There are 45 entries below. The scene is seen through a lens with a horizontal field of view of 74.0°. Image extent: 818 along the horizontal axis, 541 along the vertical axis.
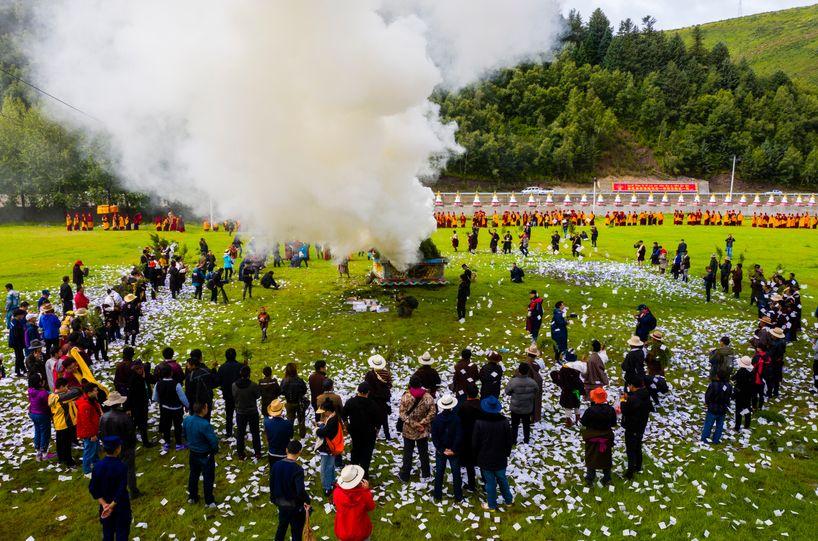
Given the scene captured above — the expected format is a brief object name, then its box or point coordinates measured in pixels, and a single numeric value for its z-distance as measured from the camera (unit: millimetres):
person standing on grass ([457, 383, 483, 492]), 10586
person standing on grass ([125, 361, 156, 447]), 12539
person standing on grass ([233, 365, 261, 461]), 12016
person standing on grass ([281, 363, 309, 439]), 12805
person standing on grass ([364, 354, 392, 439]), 12398
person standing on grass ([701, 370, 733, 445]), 13164
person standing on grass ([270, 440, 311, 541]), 8555
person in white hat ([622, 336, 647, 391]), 14781
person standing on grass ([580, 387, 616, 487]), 11148
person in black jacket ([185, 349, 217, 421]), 11664
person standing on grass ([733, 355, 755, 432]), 14112
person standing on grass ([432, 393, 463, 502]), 10508
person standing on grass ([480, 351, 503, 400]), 12415
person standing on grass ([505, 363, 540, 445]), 12867
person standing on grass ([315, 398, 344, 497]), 10477
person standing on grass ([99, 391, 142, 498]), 10039
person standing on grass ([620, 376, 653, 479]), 11797
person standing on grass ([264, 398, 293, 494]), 10023
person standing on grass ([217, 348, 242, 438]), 12938
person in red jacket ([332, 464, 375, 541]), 8055
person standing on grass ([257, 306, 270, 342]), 21281
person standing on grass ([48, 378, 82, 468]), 11797
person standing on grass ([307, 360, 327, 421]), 13211
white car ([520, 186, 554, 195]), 95569
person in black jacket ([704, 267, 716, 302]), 28266
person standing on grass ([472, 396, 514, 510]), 10117
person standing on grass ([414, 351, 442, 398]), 12758
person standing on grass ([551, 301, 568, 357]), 18750
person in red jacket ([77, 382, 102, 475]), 11523
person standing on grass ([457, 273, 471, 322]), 23703
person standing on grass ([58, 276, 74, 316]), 22641
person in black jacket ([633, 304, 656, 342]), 20016
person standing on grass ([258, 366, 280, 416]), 12336
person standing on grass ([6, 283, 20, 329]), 21112
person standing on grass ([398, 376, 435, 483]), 11312
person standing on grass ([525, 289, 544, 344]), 20602
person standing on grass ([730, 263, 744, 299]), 28594
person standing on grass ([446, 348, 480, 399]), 13297
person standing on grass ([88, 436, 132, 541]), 8578
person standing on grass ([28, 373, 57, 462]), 12072
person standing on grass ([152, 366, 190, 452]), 12539
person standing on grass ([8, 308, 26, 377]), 17653
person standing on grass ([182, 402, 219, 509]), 10156
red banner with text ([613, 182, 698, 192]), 99250
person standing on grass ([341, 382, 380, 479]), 10828
